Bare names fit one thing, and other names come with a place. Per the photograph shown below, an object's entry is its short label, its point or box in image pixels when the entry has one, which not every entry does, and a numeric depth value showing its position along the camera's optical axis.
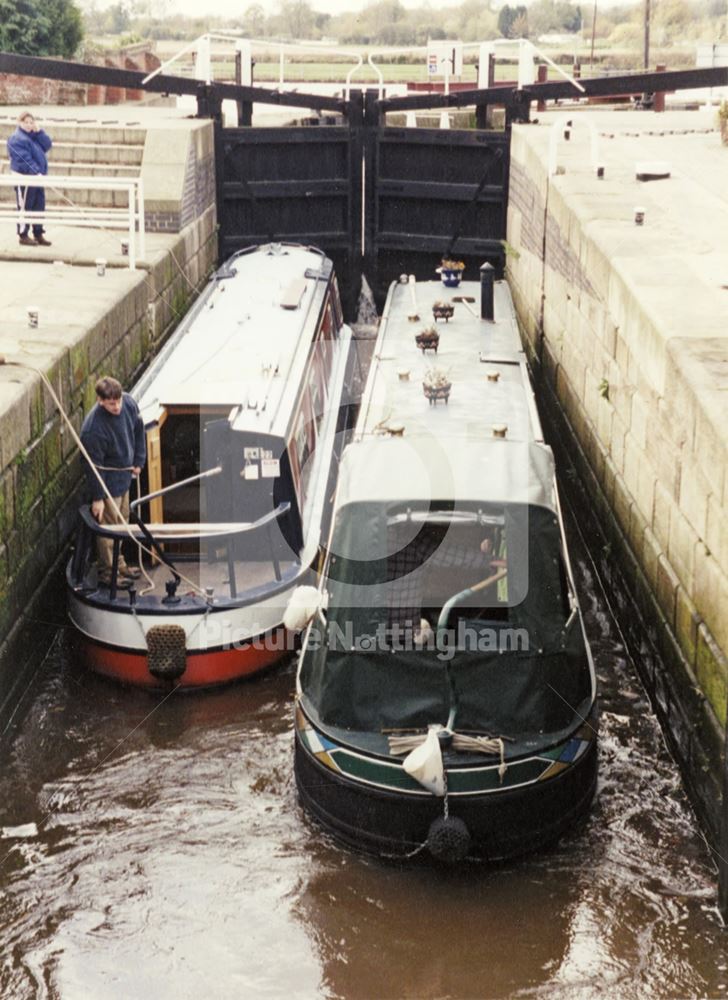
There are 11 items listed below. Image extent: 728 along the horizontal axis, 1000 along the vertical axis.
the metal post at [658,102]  31.12
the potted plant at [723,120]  22.84
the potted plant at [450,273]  16.47
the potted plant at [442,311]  14.63
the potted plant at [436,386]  11.06
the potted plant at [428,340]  13.04
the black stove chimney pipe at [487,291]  14.46
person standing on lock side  16.64
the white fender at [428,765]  7.91
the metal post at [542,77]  25.68
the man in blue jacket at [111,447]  10.53
